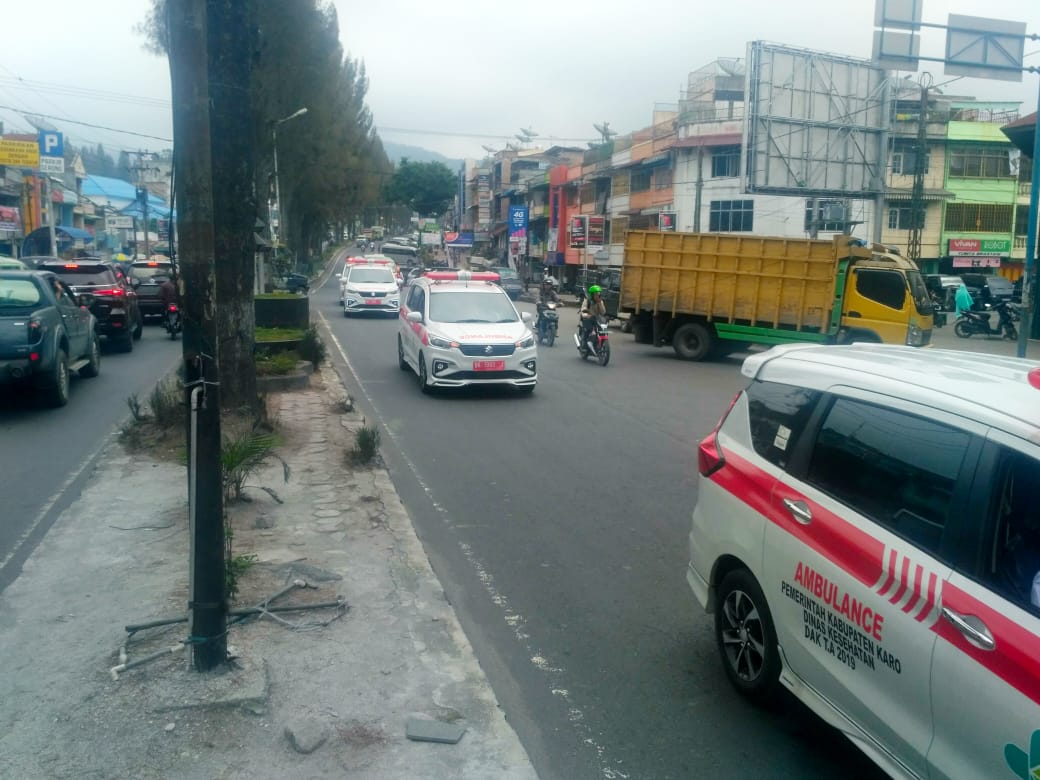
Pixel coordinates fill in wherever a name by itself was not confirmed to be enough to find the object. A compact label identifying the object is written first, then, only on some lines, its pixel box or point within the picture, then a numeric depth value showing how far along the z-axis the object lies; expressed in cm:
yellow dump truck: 1897
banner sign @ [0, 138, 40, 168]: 3641
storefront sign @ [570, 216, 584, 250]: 4303
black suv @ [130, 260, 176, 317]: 2534
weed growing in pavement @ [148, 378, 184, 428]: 1041
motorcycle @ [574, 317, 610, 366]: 1980
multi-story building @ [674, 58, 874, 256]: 4266
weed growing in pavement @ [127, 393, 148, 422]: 1064
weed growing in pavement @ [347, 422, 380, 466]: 957
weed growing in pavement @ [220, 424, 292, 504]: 738
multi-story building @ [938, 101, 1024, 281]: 4719
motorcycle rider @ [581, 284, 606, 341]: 1991
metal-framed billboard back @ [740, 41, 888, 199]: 2628
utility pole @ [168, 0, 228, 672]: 468
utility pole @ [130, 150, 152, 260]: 5796
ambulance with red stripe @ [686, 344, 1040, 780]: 304
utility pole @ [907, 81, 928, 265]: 3622
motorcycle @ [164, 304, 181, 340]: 2264
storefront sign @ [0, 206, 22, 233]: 4347
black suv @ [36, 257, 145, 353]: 1914
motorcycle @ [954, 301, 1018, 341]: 2830
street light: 4308
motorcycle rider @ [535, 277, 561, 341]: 2661
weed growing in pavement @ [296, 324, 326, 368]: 1659
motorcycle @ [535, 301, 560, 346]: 2394
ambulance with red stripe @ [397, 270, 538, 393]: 1424
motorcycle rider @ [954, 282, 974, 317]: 3166
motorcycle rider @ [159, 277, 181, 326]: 2302
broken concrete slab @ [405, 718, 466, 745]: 427
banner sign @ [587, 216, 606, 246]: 4353
